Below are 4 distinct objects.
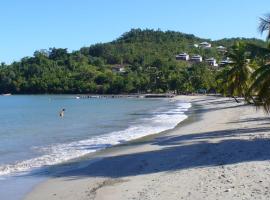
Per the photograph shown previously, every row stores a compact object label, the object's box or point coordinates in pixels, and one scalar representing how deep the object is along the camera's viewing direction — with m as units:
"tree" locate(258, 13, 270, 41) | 21.55
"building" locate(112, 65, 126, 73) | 191.88
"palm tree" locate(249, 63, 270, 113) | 23.62
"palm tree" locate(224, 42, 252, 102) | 48.78
